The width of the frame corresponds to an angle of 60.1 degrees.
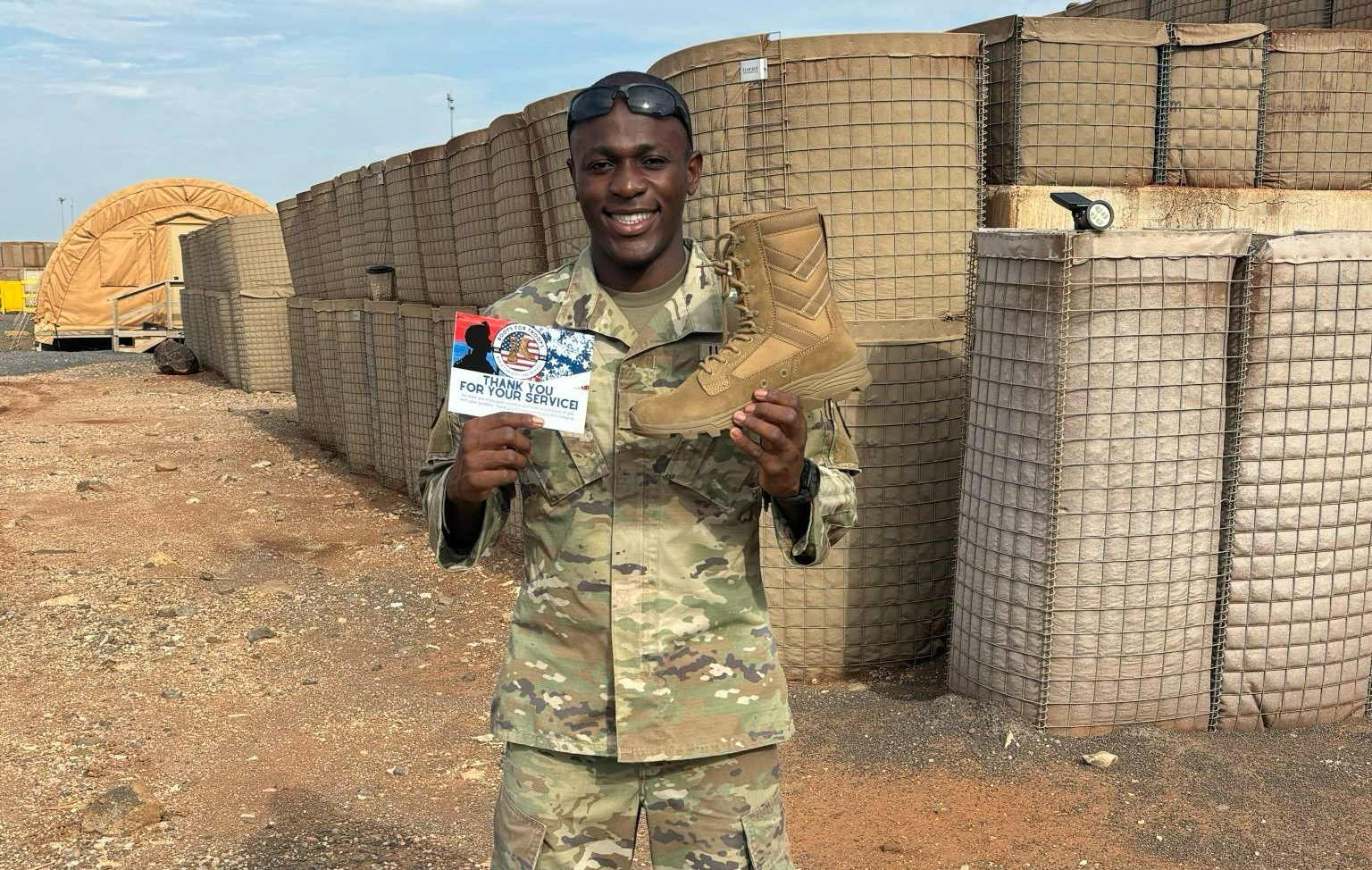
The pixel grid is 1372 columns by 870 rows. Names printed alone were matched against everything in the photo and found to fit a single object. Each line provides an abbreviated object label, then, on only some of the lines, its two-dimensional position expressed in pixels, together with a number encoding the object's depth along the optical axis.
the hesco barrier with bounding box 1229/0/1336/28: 6.22
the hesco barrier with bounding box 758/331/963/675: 4.54
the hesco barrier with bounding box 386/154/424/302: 8.11
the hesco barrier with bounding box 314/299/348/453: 9.81
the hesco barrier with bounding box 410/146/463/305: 7.53
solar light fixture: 3.55
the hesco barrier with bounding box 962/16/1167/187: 4.51
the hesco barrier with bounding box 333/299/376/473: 9.19
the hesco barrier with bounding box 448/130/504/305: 6.78
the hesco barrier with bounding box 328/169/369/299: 9.32
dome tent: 22.25
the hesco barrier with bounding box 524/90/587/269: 5.37
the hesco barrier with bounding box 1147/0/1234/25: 6.84
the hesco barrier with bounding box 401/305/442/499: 7.69
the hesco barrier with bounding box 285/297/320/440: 10.91
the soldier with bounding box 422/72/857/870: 1.89
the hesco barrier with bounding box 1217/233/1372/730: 3.66
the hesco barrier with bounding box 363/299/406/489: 8.38
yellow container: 36.12
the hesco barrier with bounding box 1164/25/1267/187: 4.66
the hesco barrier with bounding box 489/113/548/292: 6.03
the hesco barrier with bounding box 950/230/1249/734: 3.62
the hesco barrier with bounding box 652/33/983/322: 4.40
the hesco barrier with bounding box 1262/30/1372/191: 4.80
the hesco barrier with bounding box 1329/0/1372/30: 5.95
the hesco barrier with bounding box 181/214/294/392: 15.44
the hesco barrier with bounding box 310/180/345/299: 10.20
